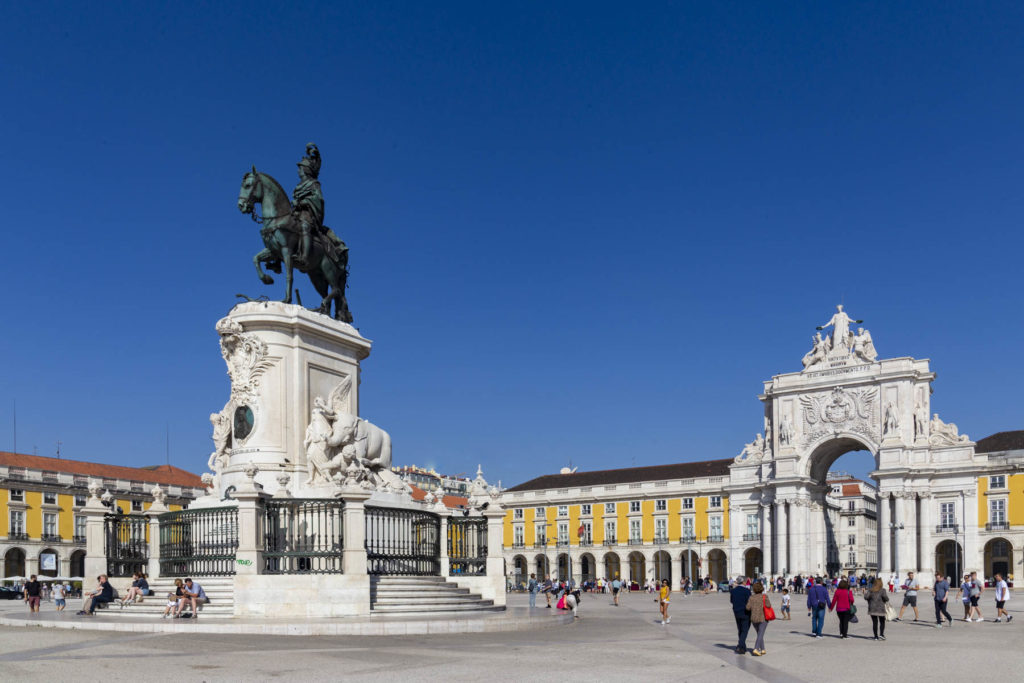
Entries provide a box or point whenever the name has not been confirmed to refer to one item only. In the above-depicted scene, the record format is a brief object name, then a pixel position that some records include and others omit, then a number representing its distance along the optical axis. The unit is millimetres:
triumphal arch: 70500
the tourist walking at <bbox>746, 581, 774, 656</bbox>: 14750
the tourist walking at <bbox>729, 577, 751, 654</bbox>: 15016
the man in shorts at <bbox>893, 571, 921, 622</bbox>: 24703
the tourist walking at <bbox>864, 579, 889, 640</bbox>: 18328
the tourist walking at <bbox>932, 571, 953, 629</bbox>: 23328
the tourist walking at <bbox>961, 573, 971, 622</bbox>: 25125
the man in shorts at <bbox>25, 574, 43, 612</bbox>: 25281
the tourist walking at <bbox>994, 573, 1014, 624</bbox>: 25141
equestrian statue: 21547
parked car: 48031
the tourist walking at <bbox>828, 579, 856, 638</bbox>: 18578
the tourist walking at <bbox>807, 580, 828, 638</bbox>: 19266
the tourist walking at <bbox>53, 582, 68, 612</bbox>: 29775
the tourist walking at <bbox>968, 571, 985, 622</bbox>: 24766
